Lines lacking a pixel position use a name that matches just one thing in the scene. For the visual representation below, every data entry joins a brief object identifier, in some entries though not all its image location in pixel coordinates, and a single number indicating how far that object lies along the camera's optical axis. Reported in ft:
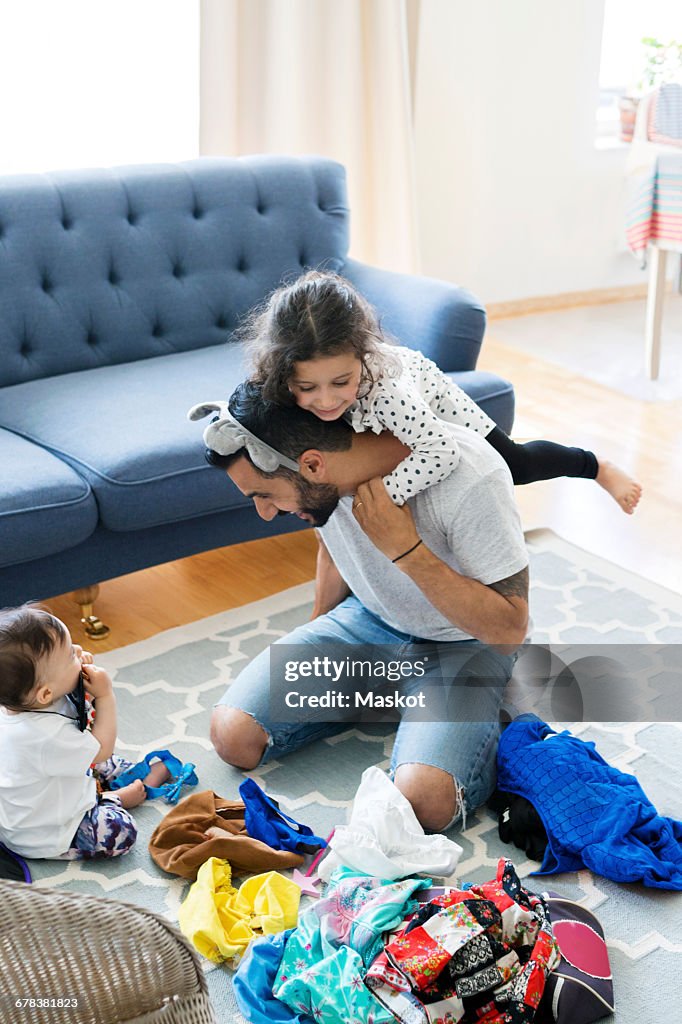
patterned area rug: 5.63
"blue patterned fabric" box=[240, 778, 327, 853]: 6.18
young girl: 5.57
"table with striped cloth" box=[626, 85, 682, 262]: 12.93
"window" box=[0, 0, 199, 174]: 11.15
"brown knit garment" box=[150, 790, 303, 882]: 6.05
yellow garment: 5.55
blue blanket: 5.92
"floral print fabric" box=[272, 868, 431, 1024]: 5.00
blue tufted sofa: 7.75
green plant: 16.29
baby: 5.83
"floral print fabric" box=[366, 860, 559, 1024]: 4.91
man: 5.74
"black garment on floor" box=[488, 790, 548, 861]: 6.16
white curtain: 12.32
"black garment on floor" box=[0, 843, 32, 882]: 5.97
